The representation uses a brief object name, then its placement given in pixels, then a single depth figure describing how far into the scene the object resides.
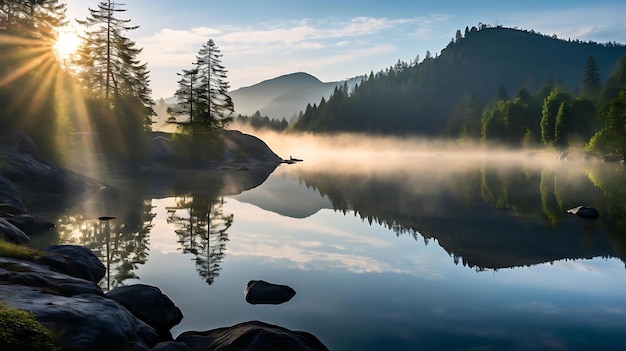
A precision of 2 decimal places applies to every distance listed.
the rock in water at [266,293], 15.91
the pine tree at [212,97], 81.75
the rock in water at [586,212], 32.16
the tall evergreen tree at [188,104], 80.38
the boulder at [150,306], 13.17
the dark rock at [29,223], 23.89
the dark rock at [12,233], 18.94
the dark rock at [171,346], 10.67
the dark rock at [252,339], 11.02
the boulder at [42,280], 11.73
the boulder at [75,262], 15.49
